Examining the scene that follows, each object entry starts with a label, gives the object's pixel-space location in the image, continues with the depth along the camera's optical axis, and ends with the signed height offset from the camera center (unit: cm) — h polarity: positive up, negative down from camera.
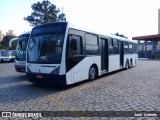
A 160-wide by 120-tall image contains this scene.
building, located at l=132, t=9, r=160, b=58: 3142 +225
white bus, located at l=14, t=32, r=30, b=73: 858 +19
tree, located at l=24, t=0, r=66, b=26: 4027 +1184
